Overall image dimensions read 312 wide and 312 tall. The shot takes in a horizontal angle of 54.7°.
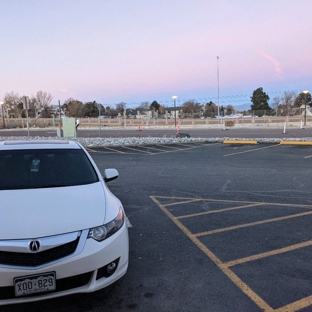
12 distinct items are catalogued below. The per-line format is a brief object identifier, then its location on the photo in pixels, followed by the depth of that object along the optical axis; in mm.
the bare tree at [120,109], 100812
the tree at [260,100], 75188
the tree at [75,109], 88312
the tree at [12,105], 81250
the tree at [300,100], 78938
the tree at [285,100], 79481
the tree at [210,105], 99769
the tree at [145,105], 108825
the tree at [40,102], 88625
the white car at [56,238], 2482
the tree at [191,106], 103975
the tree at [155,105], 113656
